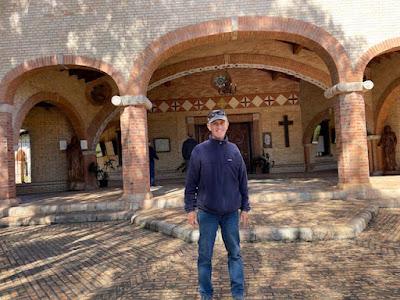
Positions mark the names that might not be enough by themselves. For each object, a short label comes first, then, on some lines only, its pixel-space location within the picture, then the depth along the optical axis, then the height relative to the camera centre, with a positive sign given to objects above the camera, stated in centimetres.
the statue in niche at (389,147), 1372 +2
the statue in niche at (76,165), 1311 -13
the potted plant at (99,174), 1309 -54
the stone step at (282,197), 823 -104
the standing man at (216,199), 298 -37
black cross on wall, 1608 +128
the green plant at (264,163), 1578 -42
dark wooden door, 1627 +89
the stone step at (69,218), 774 -124
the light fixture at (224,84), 1588 +319
